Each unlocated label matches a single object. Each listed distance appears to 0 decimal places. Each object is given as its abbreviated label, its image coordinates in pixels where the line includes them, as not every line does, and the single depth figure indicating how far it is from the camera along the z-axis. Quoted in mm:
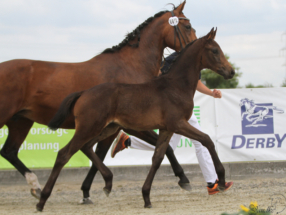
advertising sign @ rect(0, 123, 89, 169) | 13187
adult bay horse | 8500
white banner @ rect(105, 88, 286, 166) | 13523
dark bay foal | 7730
